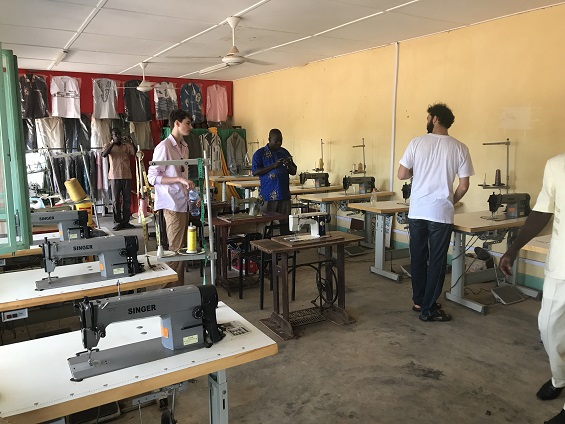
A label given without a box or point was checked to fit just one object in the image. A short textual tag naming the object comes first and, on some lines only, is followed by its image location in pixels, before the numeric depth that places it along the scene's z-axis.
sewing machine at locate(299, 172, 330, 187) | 6.77
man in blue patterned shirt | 4.93
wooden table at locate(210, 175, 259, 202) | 7.75
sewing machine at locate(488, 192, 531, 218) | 4.13
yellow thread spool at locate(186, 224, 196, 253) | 2.33
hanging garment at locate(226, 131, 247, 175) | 9.44
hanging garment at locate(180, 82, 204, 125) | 8.94
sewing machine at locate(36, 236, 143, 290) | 2.41
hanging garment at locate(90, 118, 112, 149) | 8.47
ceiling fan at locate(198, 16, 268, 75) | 4.68
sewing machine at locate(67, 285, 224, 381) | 1.54
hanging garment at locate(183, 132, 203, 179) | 8.97
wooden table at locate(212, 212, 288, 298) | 4.39
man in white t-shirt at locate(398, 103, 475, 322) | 3.55
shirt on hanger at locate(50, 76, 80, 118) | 7.83
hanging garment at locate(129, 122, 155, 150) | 8.78
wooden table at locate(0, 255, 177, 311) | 2.19
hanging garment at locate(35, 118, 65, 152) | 8.10
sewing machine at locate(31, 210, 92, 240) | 3.15
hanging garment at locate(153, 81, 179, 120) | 8.59
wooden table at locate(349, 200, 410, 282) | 4.91
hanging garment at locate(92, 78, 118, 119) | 8.16
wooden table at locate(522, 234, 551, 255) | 3.11
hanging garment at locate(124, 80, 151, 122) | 8.48
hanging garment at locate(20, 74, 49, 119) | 7.59
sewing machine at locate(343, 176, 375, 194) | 5.95
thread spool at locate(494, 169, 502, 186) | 4.67
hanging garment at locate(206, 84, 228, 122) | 9.58
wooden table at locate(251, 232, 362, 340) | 3.38
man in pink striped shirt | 3.46
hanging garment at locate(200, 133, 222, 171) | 9.05
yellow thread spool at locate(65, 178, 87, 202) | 4.75
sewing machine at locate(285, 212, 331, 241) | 3.42
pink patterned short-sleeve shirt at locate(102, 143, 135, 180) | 7.48
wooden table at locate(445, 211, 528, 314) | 3.92
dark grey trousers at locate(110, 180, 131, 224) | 7.61
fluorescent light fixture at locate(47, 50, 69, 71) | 6.49
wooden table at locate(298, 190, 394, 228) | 5.75
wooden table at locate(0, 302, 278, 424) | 1.34
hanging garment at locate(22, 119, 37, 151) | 7.99
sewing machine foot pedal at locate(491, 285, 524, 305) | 4.21
